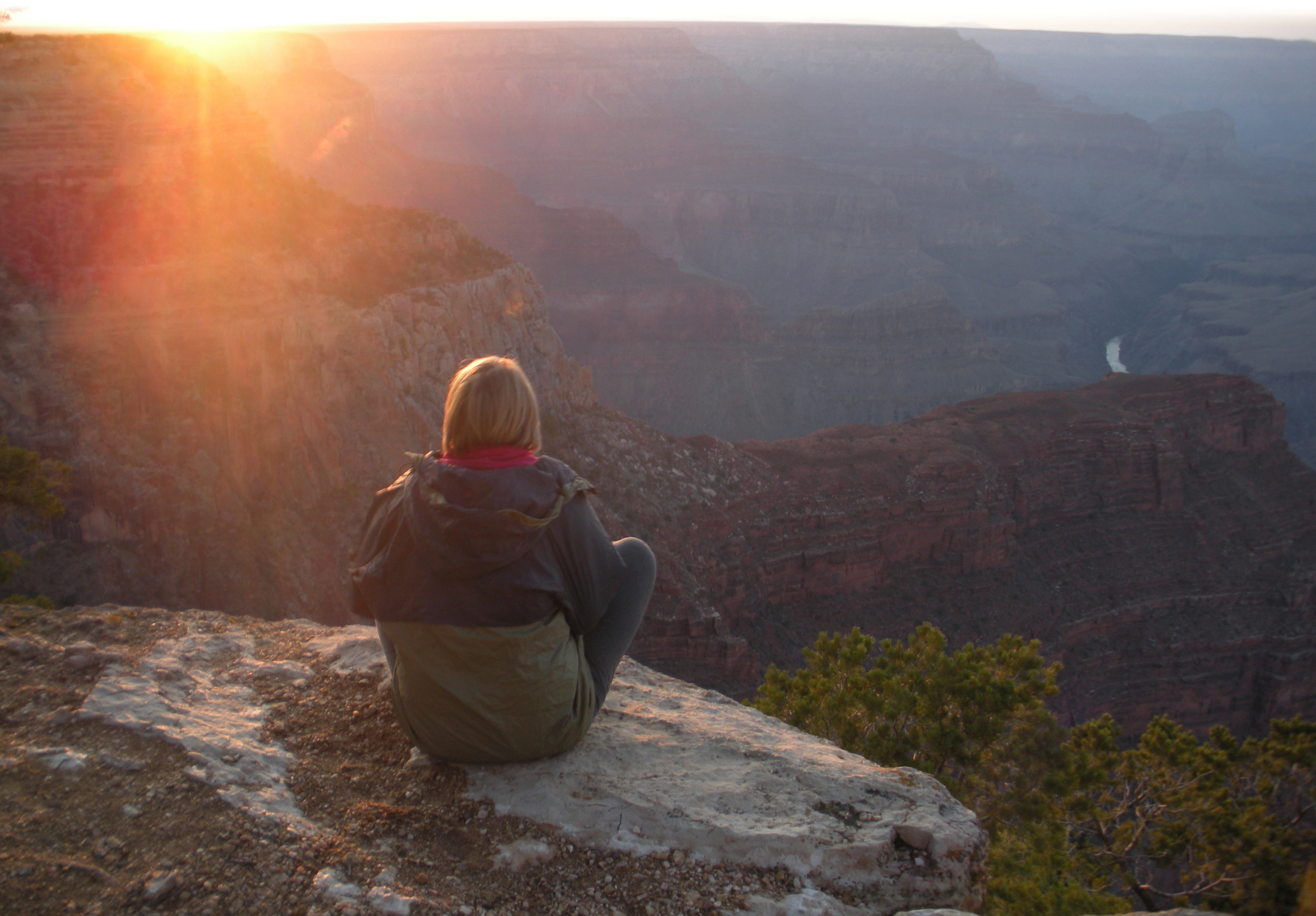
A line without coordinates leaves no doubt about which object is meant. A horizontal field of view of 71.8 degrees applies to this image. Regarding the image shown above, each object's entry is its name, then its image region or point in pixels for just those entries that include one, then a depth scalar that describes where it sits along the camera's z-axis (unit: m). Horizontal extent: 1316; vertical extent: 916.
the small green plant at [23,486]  11.42
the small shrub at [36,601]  10.10
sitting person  4.11
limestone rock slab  4.08
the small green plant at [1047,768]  8.29
